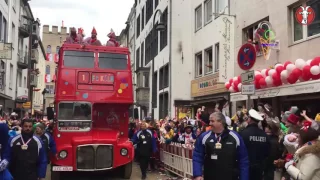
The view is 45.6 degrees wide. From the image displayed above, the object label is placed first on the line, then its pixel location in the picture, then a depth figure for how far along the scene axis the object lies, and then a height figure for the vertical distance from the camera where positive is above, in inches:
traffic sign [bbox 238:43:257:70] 355.9 +50.4
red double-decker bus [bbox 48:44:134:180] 406.9 +0.1
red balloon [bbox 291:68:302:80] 422.0 +40.6
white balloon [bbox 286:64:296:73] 429.4 +47.8
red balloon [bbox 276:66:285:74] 456.0 +48.8
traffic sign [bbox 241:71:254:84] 325.4 +28.4
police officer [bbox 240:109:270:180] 252.4 -22.5
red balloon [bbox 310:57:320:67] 397.4 +50.1
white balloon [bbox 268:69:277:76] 470.4 +47.1
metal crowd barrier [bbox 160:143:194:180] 419.2 -59.9
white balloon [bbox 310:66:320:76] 392.5 +40.8
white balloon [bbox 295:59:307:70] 419.6 +51.0
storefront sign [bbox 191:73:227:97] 735.1 +48.7
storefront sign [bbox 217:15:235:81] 691.1 +115.1
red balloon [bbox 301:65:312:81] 406.6 +39.0
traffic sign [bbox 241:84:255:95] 324.8 +17.5
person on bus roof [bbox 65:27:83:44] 483.5 +91.0
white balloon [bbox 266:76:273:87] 476.4 +35.9
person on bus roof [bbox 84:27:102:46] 484.8 +89.8
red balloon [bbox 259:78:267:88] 493.5 +35.1
